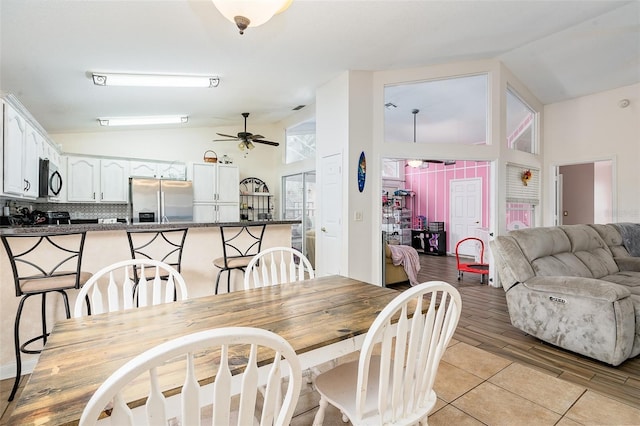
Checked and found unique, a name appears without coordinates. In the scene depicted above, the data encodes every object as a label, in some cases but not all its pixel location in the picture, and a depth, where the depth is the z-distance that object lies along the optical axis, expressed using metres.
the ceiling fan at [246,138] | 5.24
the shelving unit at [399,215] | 8.94
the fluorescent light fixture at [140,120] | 4.94
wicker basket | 6.13
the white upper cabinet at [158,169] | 5.49
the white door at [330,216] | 4.41
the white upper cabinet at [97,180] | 5.00
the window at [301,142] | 5.94
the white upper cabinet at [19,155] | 2.67
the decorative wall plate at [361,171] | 4.26
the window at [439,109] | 4.58
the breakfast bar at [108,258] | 2.21
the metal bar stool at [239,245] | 2.83
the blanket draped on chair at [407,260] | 4.75
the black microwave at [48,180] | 3.66
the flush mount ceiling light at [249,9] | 1.56
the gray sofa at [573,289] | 2.39
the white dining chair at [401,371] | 1.03
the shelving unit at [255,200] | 6.82
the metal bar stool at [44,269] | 1.97
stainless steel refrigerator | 5.25
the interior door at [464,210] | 7.81
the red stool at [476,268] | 4.89
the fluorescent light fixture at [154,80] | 3.31
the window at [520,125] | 5.10
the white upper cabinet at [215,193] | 5.95
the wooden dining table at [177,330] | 0.81
